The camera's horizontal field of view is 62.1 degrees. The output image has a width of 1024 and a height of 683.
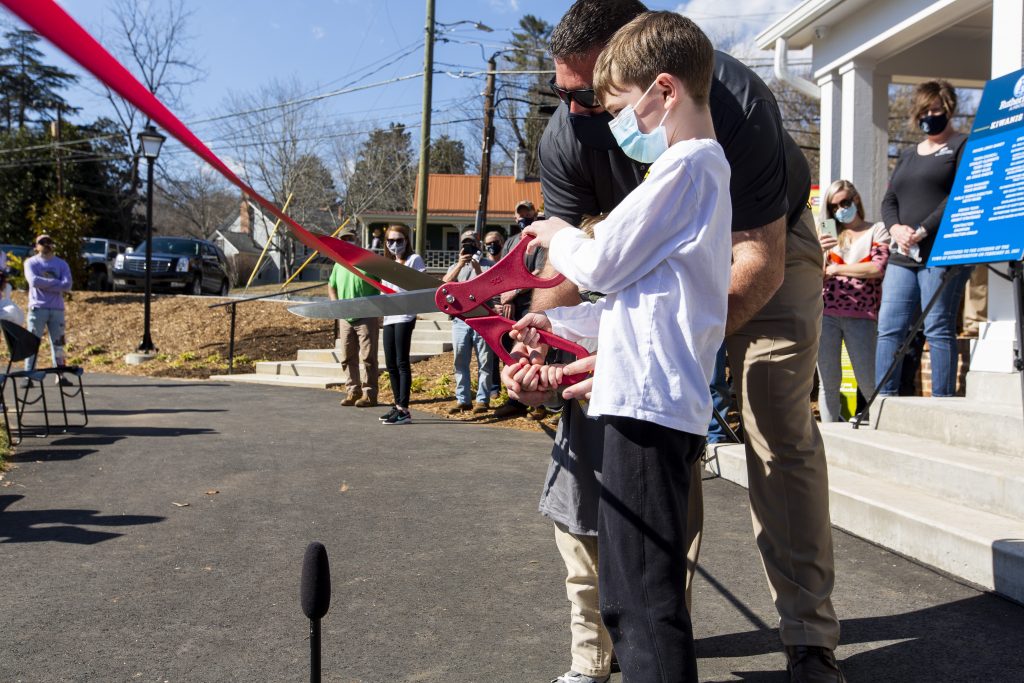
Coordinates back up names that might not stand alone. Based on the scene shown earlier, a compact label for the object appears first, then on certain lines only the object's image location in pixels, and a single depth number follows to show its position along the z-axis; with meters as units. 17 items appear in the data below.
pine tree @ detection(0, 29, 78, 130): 49.91
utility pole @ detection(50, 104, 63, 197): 32.35
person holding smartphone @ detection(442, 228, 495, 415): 10.00
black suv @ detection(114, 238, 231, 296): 23.80
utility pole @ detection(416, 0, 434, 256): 21.95
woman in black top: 5.52
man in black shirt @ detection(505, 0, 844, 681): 2.57
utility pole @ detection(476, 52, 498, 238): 25.05
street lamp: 16.78
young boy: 1.93
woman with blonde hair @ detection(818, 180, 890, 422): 6.46
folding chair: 7.64
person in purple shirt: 11.66
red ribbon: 1.43
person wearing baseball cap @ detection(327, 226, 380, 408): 9.58
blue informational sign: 4.56
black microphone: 1.71
